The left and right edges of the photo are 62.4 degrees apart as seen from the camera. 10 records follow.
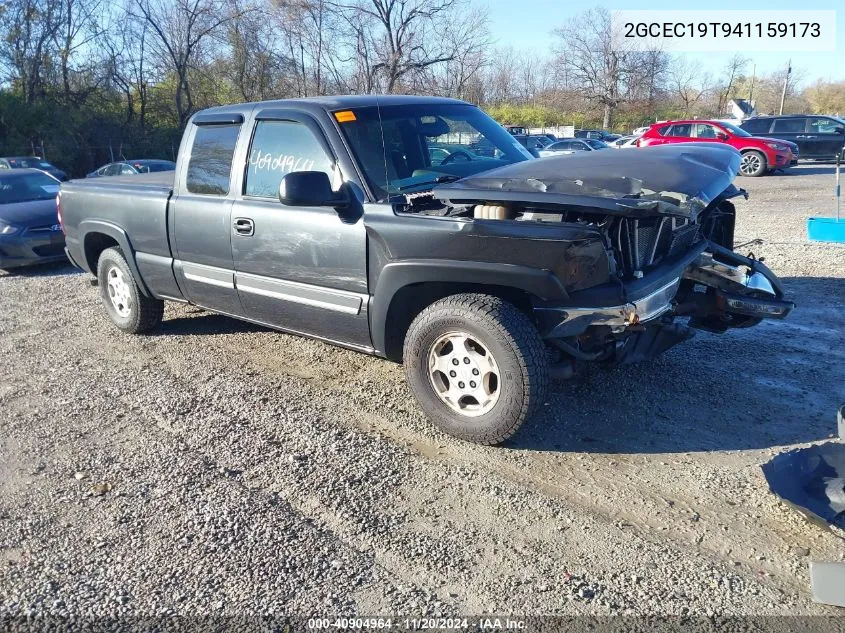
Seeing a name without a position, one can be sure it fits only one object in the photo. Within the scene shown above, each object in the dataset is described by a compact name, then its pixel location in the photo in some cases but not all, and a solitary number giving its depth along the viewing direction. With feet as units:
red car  69.82
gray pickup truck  11.59
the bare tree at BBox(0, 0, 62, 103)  102.68
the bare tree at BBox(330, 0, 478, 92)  95.25
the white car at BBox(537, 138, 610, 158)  83.51
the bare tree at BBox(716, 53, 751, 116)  216.82
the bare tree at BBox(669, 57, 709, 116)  194.97
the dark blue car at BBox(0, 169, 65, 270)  31.04
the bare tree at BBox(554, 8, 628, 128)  167.84
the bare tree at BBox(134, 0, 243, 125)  111.55
